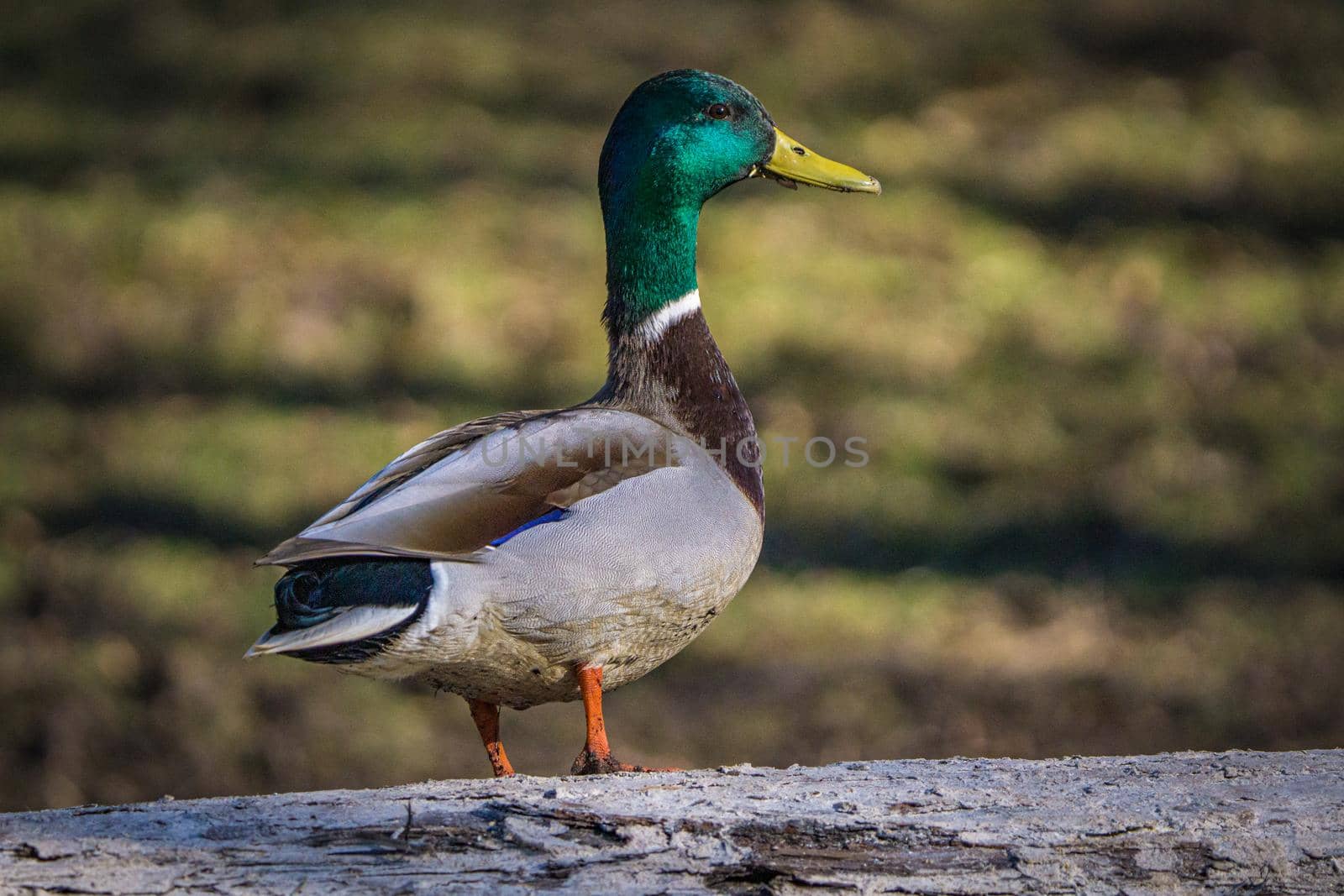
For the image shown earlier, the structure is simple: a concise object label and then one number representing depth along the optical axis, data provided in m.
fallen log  7.07
